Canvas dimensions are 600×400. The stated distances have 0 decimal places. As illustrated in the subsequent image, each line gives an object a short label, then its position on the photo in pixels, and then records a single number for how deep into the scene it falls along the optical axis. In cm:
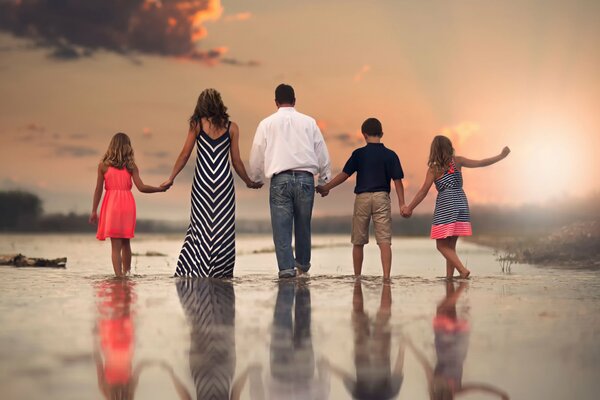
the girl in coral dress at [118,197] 1248
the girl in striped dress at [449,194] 1220
